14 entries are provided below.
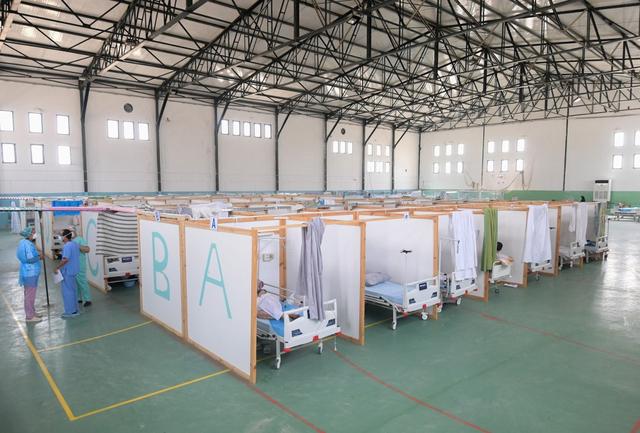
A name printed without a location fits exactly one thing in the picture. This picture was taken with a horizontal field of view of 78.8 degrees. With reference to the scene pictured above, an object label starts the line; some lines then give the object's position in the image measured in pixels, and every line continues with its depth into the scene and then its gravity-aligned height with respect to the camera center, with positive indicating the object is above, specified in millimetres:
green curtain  9172 -1356
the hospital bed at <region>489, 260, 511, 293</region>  9638 -2234
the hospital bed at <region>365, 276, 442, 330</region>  7359 -2197
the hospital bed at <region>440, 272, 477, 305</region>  8352 -2282
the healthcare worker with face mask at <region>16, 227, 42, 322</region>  7574 -1702
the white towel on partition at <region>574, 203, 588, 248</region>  13164 -1327
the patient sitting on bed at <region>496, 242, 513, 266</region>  10040 -1972
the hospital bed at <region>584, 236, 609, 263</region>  14156 -2363
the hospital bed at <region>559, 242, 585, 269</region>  12773 -2300
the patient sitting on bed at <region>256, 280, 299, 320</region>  5910 -1917
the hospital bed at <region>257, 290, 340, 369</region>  5719 -2211
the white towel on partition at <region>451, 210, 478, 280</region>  8359 -1316
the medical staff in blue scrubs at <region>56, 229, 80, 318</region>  8008 -1822
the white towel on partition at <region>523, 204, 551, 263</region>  10500 -1474
